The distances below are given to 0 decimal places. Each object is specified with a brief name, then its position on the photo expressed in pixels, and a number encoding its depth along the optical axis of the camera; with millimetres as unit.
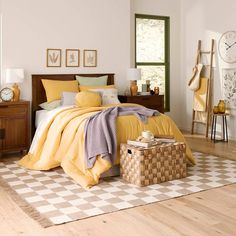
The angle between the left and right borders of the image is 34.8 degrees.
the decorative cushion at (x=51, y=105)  5898
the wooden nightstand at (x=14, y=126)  5500
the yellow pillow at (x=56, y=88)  6027
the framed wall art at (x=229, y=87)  6805
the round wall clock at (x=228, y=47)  6762
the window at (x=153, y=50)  7527
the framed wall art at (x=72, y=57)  6441
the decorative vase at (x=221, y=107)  6699
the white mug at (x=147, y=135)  4168
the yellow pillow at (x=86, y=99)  5453
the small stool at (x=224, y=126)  6885
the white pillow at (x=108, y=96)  6031
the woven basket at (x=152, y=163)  4031
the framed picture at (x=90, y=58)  6617
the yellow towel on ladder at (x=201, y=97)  7285
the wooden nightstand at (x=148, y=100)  6707
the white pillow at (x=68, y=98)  5832
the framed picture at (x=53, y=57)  6254
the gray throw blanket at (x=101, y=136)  4227
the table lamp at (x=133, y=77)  6801
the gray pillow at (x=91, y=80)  6395
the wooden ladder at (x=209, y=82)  7195
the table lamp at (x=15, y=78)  5684
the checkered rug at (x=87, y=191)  3381
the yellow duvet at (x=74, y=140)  4254
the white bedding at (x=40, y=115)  5734
